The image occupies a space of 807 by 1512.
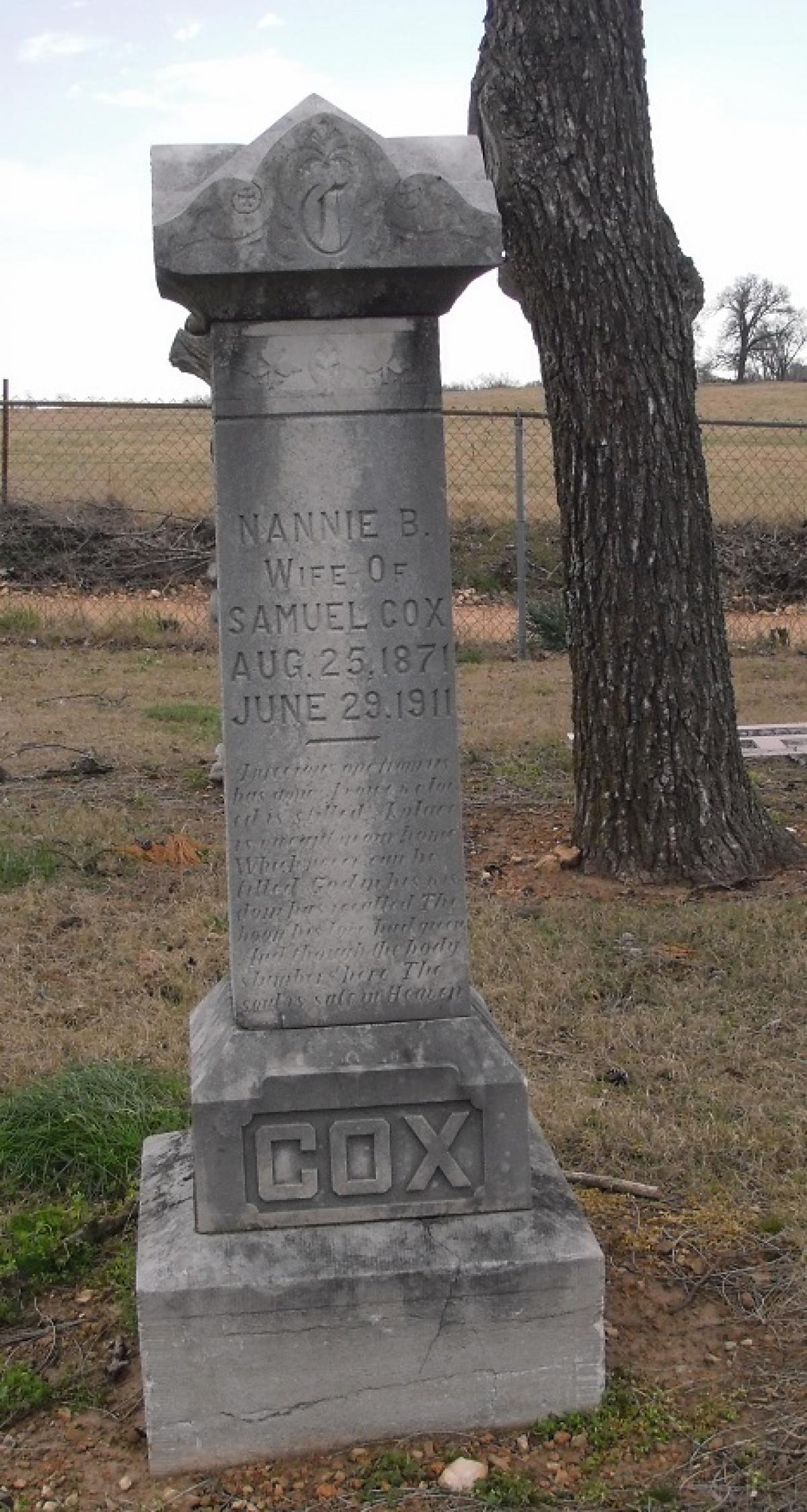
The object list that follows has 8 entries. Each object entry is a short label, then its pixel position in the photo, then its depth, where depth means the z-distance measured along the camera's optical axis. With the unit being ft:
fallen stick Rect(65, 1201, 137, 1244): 11.24
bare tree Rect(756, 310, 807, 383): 210.38
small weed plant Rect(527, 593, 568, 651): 43.88
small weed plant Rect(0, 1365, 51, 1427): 9.48
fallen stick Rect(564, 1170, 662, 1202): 11.71
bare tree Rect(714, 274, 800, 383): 212.84
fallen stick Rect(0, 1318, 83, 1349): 10.19
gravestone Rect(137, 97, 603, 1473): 8.45
